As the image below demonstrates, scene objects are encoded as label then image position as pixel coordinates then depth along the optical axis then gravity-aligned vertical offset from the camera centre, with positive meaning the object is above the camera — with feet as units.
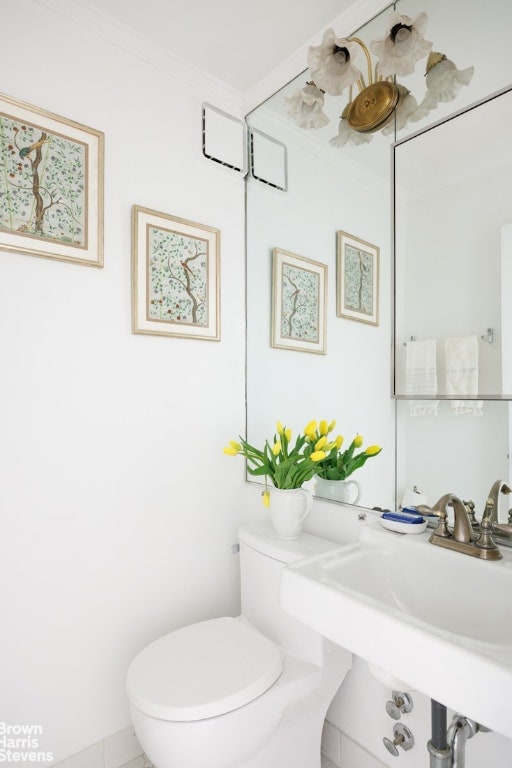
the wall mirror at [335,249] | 3.97 +1.73
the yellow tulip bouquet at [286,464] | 4.74 -0.80
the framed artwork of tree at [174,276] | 5.01 +1.37
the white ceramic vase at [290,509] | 4.74 -1.29
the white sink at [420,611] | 2.18 -1.45
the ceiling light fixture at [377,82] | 4.05 +3.09
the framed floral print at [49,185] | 4.19 +2.06
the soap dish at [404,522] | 3.93 -1.20
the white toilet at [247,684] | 3.43 -2.50
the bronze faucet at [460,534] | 3.39 -1.16
